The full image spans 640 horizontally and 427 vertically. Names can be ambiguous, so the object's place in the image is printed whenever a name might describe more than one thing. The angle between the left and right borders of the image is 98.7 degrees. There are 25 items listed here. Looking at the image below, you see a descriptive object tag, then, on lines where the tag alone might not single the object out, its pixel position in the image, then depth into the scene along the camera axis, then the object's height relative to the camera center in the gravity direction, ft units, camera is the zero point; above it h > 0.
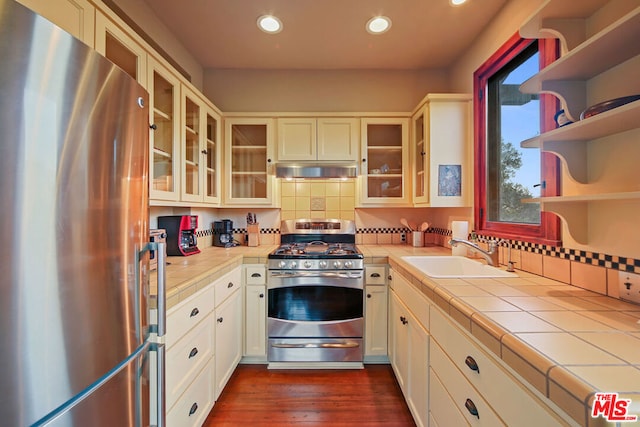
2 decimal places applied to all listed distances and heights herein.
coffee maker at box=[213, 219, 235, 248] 8.44 -0.57
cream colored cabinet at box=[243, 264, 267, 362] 7.02 -2.46
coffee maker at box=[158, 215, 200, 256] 6.59 -0.37
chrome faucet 5.46 -0.77
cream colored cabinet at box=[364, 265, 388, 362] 7.07 -2.48
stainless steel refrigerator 1.73 -0.12
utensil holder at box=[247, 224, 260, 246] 8.52 -0.61
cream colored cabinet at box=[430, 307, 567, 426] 2.25 -1.72
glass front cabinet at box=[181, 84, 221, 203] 6.25 +1.68
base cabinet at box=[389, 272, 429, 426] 4.59 -2.56
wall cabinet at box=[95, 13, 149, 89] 3.82 +2.59
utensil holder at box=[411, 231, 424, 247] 8.43 -0.73
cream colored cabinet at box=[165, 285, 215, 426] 3.93 -2.36
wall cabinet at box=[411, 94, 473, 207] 7.11 +1.71
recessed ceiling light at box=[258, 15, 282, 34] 6.39 +4.57
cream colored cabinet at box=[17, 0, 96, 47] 3.13 +2.44
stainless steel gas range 6.92 -2.35
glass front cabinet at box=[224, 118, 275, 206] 8.21 +1.61
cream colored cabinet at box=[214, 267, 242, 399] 5.60 -2.48
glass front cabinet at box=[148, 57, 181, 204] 5.00 +1.64
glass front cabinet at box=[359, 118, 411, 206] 8.23 +1.51
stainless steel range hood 7.83 +1.26
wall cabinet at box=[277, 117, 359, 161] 8.11 +2.25
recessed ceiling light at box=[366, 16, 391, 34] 6.38 +4.54
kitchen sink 6.22 -1.16
